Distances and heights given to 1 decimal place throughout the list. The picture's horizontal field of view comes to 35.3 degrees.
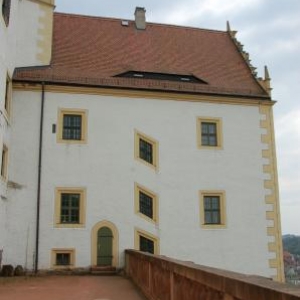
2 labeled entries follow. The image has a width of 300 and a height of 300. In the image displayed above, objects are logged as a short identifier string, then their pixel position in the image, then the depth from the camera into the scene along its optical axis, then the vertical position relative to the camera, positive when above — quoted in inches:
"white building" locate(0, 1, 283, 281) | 717.9 +131.4
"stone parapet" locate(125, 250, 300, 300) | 149.6 -15.6
